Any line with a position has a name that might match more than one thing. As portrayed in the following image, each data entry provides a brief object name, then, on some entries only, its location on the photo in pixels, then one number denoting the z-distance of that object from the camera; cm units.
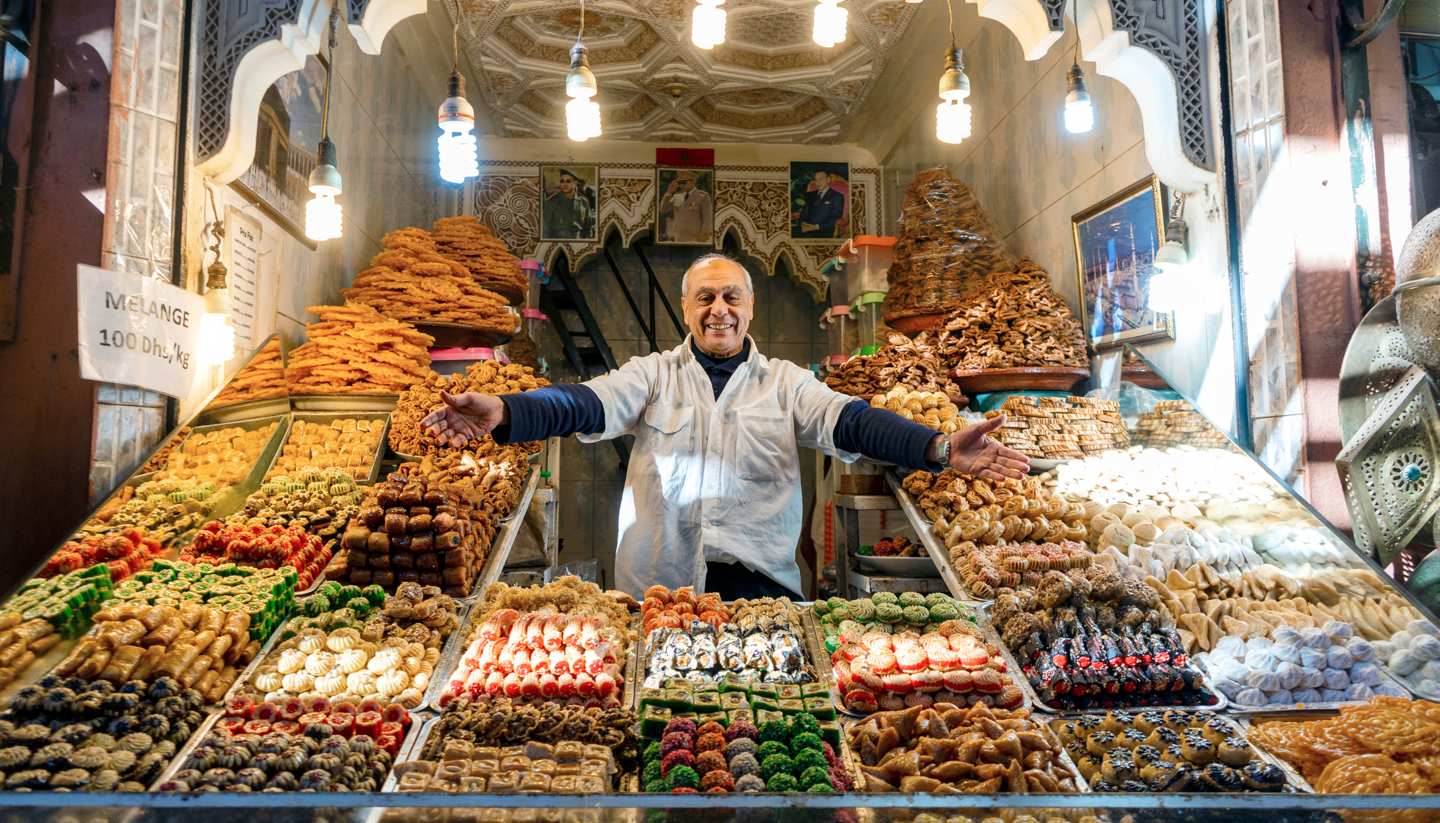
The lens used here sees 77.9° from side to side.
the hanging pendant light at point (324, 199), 306
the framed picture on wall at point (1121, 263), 397
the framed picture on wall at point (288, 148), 378
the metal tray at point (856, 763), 148
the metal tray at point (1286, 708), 176
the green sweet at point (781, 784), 134
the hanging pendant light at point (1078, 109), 322
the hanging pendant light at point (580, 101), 317
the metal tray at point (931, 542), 248
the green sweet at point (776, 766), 139
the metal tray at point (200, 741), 144
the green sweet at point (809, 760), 141
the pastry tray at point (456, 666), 178
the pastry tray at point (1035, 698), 176
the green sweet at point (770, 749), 146
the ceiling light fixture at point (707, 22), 291
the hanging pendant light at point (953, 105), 306
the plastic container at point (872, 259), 658
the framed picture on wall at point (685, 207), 907
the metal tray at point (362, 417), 323
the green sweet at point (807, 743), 147
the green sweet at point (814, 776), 136
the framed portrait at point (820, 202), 912
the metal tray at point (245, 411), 284
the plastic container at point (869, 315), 654
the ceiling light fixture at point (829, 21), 280
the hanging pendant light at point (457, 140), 301
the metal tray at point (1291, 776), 146
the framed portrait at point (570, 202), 896
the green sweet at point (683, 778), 136
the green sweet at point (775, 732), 152
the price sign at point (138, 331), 251
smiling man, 285
